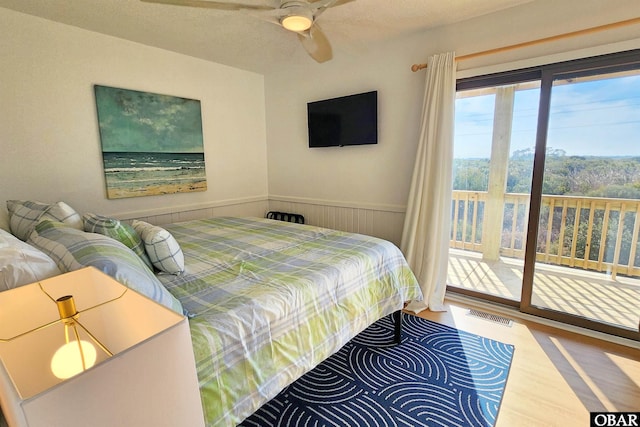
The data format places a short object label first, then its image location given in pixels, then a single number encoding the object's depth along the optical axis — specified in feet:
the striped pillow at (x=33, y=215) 5.85
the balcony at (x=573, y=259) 8.23
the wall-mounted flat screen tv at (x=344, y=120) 9.97
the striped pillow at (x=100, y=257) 3.40
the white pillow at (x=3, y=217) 7.39
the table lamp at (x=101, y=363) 1.40
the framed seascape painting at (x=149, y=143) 8.93
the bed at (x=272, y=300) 3.78
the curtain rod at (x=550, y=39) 6.30
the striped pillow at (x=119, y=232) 5.14
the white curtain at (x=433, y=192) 8.41
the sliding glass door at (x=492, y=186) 9.68
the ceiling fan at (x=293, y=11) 5.35
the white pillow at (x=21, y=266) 2.87
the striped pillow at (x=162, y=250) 5.26
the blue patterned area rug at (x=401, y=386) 5.22
